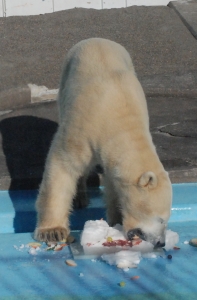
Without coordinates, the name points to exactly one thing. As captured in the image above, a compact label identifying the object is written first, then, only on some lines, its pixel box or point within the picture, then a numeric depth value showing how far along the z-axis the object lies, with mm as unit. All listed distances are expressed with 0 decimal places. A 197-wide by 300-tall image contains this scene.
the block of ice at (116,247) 7141
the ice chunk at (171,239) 7497
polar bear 6848
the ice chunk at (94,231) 7336
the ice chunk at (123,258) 7043
